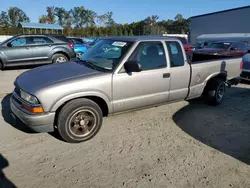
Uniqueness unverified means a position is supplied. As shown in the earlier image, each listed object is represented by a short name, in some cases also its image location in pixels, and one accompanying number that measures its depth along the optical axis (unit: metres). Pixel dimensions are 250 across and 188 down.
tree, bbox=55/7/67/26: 62.84
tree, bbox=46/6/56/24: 61.16
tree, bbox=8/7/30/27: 61.88
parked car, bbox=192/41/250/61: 11.23
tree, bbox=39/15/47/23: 60.69
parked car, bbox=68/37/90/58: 13.49
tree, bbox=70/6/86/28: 61.88
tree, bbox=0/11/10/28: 58.37
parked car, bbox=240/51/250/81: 7.51
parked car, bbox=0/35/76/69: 9.37
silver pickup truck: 3.14
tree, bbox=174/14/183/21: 82.00
